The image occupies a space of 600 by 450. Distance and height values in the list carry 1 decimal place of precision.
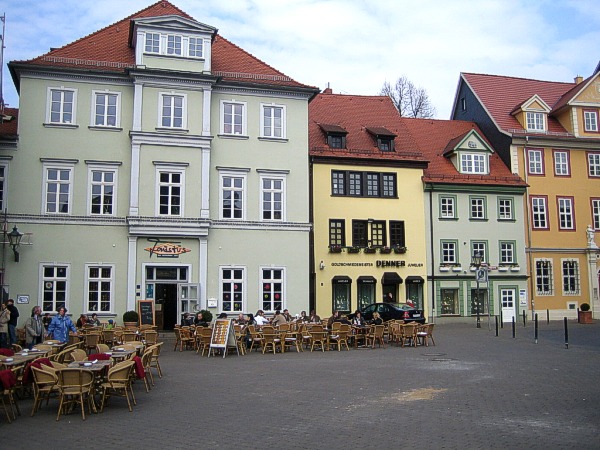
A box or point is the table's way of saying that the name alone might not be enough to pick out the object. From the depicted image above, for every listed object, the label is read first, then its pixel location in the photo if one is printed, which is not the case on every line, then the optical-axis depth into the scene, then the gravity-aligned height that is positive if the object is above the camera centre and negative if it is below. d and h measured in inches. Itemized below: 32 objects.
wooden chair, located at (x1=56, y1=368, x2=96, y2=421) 438.6 -61.2
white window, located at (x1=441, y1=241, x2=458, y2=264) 1491.0 +92.0
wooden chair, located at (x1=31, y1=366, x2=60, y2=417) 445.7 -62.8
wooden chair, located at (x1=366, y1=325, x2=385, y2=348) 935.7 -59.1
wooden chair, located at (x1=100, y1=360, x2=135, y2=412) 461.4 -60.8
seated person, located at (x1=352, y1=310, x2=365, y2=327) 974.4 -44.0
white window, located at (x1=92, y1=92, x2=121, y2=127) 1165.1 +334.6
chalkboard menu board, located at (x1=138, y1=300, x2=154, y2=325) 1107.3 -31.4
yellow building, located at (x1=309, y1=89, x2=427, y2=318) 1389.0 +162.7
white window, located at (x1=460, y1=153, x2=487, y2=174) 1562.5 +312.3
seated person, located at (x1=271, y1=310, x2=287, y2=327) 999.0 -42.4
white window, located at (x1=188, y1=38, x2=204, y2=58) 1201.4 +459.2
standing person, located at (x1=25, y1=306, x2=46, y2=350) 767.1 -41.9
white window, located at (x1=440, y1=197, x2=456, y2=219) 1501.0 +197.1
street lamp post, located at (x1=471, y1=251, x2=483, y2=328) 1326.8 +62.4
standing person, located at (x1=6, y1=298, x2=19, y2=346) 807.8 -37.9
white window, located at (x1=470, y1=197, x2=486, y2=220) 1529.3 +200.2
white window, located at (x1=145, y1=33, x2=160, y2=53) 1178.6 +458.9
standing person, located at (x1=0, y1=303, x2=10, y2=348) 791.7 -37.1
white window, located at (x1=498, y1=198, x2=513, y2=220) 1547.7 +201.8
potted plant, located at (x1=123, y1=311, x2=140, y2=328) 1081.4 -40.1
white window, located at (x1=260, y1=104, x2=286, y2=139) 1254.3 +335.5
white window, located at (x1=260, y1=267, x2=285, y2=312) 1218.6 +7.3
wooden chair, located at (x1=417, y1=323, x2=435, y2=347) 949.8 -60.1
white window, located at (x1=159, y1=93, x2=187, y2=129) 1176.8 +334.5
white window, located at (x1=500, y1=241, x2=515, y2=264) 1530.5 +95.2
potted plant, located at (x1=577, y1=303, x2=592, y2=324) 1430.9 -51.6
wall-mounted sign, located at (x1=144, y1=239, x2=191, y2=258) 1146.7 +78.7
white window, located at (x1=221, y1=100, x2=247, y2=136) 1230.3 +336.0
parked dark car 1167.0 -36.0
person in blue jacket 779.3 -40.7
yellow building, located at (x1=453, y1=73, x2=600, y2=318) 1562.5 +262.6
